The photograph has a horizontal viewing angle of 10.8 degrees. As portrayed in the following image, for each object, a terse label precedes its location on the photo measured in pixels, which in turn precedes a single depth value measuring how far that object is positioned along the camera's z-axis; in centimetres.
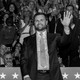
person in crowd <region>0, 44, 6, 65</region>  1068
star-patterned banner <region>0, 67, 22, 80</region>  854
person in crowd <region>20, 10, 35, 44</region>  1200
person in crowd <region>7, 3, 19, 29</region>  1327
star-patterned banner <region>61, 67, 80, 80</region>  850
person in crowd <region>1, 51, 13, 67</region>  952
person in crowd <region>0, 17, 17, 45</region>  1202
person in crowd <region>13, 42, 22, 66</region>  1125
